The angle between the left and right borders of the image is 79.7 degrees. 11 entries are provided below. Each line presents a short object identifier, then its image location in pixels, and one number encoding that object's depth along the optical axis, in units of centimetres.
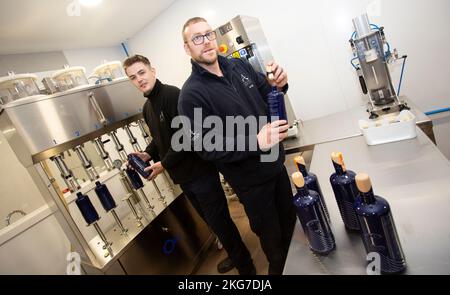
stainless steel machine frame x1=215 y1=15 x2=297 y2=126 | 244
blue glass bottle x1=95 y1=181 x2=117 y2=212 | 182
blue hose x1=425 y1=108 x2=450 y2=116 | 259
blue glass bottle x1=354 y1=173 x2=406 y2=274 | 68
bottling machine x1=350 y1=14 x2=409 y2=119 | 191
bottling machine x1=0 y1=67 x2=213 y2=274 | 156
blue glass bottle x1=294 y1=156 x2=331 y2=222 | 95
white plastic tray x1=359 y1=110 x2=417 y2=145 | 147
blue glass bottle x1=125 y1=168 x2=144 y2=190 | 201
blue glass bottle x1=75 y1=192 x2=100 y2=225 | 170
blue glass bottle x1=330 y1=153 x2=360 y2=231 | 84
